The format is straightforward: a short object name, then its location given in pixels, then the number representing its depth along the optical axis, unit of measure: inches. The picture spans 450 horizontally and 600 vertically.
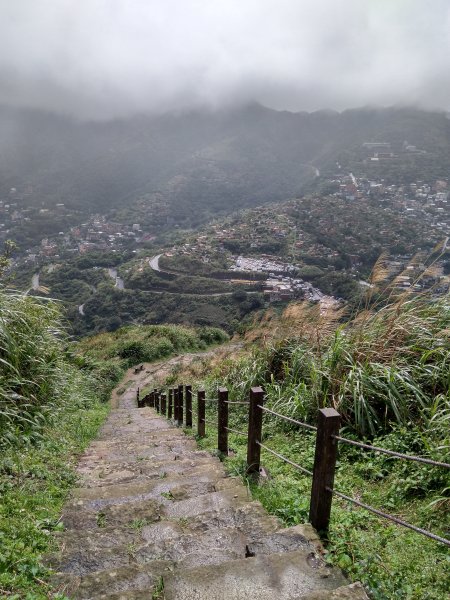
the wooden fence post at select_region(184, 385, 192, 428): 290.0
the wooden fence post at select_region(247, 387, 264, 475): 148.6
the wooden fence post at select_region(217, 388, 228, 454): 191.3
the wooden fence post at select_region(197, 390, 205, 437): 245.1
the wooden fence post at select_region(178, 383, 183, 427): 321.1
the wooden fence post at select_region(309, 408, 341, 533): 102.2
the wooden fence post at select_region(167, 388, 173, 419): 368.2
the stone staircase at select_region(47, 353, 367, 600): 81.0
